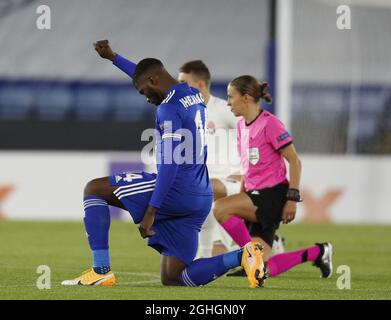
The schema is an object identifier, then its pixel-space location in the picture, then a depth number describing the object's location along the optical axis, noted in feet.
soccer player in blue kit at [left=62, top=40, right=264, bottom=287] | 53.78
